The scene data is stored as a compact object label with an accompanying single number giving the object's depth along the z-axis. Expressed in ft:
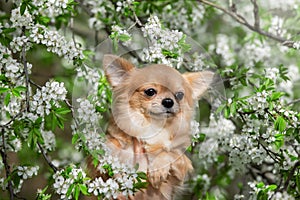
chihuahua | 5.34
